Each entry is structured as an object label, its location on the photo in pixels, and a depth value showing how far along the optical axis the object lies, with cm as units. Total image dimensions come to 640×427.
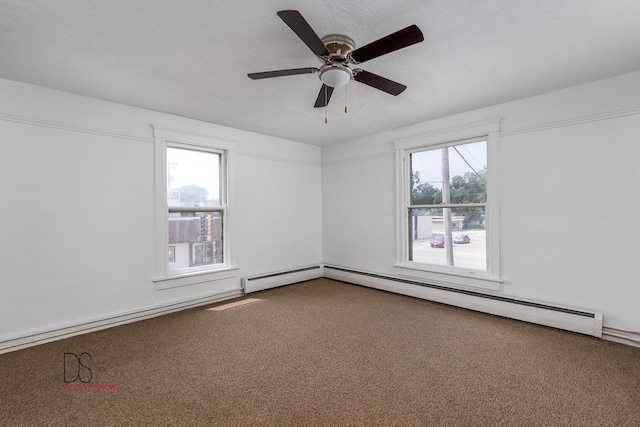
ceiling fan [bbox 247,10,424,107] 170
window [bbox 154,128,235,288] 373
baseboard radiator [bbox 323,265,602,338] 295
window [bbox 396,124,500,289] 367
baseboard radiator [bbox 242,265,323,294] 452
